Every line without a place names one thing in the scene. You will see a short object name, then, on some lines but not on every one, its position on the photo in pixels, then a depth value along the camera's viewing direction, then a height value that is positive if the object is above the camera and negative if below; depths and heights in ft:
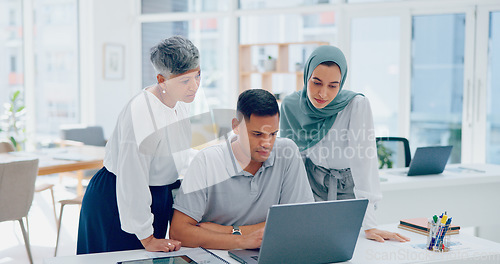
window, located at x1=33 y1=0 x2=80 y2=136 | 21.27 +1.21
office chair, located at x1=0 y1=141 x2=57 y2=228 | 13.23 -1.50
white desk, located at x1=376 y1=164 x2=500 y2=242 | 9.46 -1.97
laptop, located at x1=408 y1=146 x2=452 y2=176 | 9.77 -1.27
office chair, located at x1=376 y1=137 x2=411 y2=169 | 11.28 -1.30
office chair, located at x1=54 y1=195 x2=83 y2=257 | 10.96 -2.38
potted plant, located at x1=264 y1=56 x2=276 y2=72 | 20.25 +1.22
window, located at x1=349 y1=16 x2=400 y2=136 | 18.83 +1.13
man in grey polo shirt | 5.59 -1.01
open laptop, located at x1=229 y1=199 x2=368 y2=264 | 4.48 -1.26
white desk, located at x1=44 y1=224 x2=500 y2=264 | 5.02 -1.67
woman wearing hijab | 6.29 -0.54
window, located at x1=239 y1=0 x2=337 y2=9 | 20.20 +3.74
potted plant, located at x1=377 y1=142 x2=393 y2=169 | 10.98 -1.34
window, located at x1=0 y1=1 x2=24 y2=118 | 19.66 +1.71
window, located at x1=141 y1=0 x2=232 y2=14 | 21.95 +3.94
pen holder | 5.46 -1.55
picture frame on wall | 22.47 +1.44
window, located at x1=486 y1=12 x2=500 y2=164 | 17.38 +0.20
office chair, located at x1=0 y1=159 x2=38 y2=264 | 9.67 -1.86
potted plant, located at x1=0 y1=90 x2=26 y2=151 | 19.30 -1.09
